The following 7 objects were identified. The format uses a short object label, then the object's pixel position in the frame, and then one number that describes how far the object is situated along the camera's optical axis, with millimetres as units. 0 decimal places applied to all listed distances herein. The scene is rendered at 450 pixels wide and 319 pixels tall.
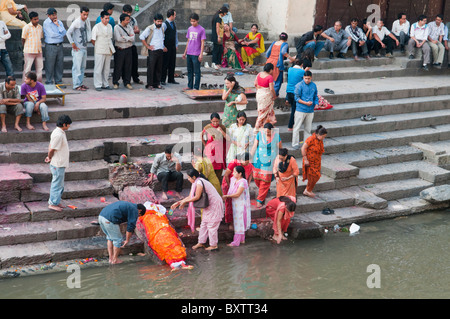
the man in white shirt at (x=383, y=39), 16172
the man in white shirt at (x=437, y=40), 16203
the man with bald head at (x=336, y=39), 15588
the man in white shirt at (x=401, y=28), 16500
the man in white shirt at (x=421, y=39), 16164
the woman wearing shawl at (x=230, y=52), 14562
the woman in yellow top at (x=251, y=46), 14922
